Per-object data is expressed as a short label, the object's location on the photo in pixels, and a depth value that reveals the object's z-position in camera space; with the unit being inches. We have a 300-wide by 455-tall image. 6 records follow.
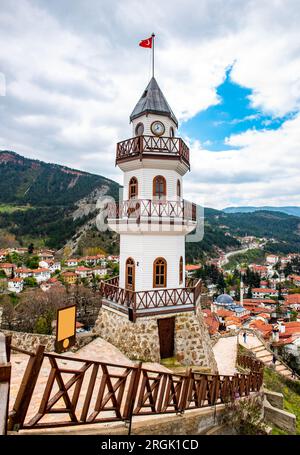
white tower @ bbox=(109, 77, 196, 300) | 528.7
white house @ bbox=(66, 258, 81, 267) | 4276.6
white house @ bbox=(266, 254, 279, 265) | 6466.5
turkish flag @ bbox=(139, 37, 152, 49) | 578.9
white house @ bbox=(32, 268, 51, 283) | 3430.1
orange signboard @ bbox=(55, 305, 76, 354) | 408.6
